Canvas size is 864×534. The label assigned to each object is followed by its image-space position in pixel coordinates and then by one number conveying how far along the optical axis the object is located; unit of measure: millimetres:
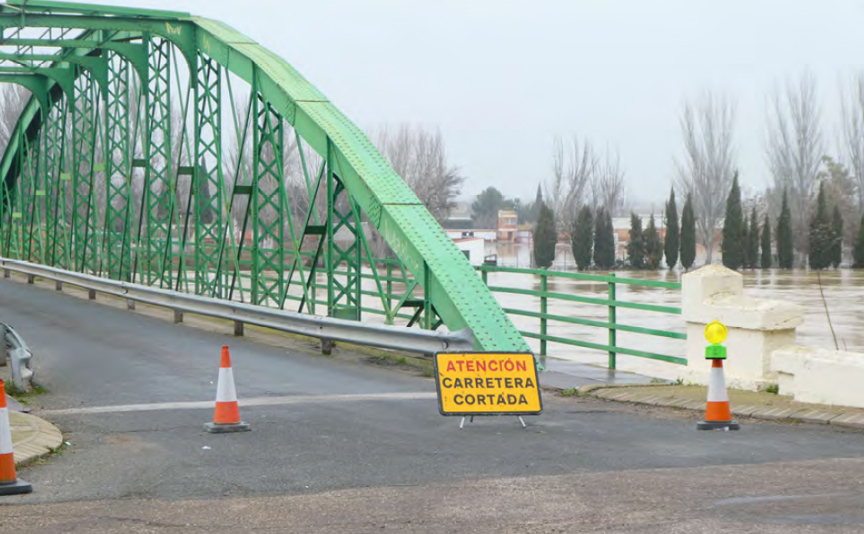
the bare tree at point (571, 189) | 91812
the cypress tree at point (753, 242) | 66250
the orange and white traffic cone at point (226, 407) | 10570
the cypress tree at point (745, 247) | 66312
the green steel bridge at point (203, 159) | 15523
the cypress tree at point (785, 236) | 66500
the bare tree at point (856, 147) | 78938
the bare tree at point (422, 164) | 81062
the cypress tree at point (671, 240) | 68938
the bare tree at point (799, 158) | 79875
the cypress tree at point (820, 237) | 63688
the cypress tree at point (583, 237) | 69812
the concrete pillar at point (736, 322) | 12461
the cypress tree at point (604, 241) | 70062
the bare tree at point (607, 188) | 92438
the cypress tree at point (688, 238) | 69000
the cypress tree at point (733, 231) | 66125
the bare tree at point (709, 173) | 82375
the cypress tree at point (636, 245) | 69125
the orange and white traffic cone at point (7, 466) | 7988
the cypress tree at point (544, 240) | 71562
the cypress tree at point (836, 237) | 66125
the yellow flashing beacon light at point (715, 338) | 10484
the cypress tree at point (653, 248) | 69250
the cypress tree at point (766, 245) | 67125
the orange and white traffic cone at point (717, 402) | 10398
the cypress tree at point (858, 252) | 65000
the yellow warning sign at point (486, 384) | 10930
